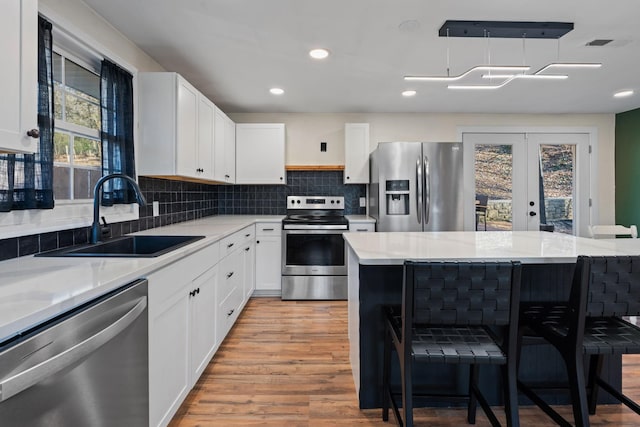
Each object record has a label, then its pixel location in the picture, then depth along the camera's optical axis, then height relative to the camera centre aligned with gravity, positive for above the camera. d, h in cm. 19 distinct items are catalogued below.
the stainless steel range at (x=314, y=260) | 372 -59
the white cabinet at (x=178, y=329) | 146 -63
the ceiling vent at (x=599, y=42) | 246 +123
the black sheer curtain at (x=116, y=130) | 210 +51
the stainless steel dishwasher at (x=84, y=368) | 77 -46
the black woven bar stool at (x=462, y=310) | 130 -41
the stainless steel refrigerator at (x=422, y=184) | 371 +26
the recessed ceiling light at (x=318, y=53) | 259 +122
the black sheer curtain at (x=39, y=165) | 143 +19
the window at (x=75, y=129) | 185 +47
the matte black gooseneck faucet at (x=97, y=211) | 182 -2
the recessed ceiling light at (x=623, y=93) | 366 +127
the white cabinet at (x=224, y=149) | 341 +65
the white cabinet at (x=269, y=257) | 383 -57
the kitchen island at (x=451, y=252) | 179 -49
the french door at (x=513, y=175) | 457 +44
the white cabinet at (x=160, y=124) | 242 +61
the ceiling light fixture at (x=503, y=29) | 220 +120
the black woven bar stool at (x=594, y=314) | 135 -44
